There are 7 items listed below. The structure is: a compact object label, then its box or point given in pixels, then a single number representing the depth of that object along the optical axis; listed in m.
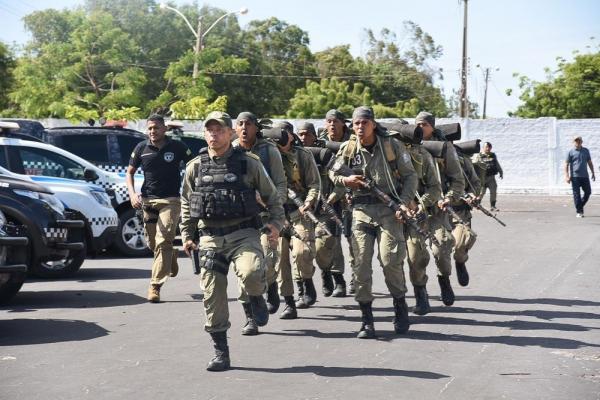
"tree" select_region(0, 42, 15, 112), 55.25
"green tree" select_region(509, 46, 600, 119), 57.69
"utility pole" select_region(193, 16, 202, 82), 44.88
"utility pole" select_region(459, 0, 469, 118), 52.19
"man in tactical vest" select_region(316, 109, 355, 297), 11.18
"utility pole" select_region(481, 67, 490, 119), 91.45
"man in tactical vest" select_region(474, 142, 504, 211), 25.28
